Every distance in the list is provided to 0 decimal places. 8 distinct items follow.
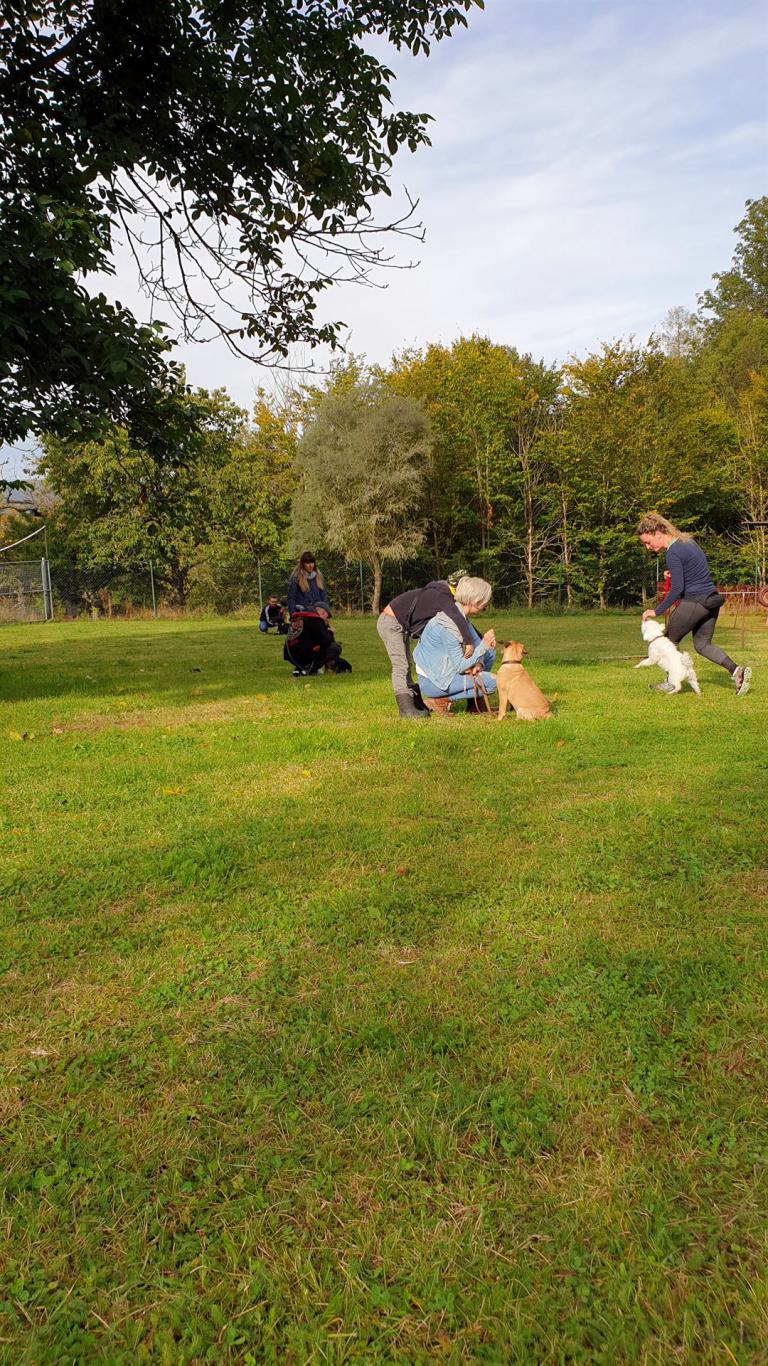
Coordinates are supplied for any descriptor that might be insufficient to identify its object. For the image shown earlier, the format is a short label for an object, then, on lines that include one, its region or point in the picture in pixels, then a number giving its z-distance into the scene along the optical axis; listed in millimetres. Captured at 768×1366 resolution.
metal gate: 28672
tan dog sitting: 7910
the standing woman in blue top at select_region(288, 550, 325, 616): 11781
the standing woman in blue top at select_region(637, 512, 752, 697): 9289
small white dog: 9430
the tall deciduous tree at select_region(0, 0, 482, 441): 7586
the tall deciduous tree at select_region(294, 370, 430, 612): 32719
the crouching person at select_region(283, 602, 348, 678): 12258
